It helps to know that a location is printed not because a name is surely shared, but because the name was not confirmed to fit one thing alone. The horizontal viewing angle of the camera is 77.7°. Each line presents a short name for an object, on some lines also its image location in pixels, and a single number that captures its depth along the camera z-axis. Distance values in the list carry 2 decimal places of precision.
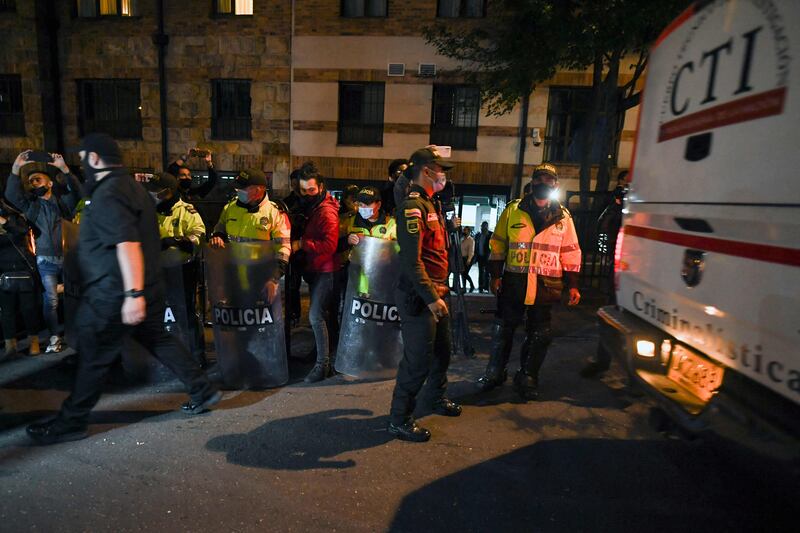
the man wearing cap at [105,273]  3.21
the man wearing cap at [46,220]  5.24
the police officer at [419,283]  3.37
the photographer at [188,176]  5.88
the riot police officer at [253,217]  4.43
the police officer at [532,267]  4.21
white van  2.03
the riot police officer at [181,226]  4.51
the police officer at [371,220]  4.68
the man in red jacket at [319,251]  4.68
